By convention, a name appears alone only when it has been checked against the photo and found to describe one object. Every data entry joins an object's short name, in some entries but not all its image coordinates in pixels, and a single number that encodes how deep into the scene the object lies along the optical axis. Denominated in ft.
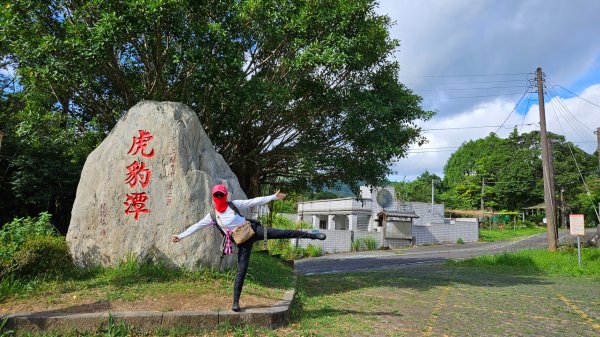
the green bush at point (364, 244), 88.86
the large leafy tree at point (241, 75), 26.30
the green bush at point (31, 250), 20.82
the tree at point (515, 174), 168.45
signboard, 53.06
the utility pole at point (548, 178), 63.93
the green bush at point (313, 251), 77.73
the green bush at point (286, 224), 83.98
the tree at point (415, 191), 173.42
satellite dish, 89.30
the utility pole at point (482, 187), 174.50
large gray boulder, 23.84
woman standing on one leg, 18.10
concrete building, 92.27
